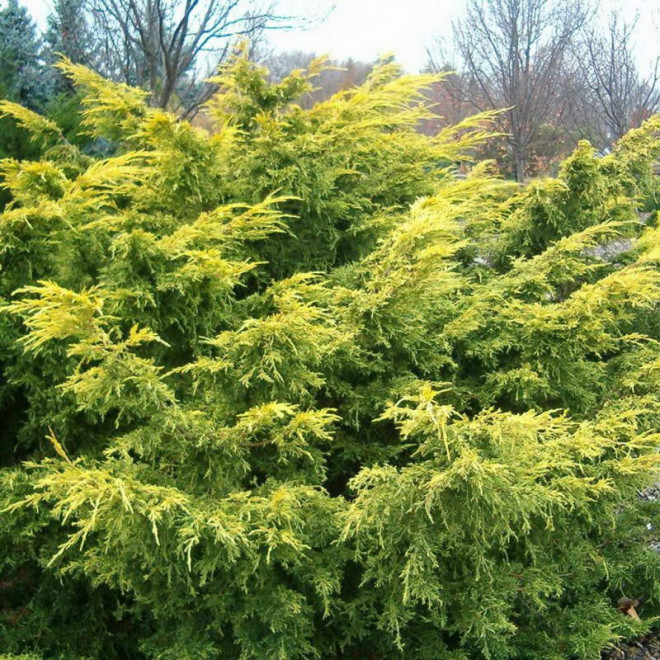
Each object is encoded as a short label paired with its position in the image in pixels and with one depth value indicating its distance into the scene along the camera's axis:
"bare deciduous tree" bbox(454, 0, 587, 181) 12.73
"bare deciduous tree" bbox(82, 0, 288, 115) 8.54
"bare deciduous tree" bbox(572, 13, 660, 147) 12.52
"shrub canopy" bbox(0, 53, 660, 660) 2.04
